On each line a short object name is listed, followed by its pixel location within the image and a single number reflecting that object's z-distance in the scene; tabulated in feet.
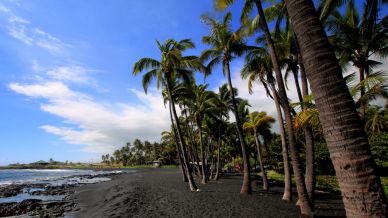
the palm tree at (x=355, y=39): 47.26
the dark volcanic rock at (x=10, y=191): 89.30
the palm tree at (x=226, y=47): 54.90
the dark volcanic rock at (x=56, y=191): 89.62
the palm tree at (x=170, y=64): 62.54
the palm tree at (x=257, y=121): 75.83
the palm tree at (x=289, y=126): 35.06
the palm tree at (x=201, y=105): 84.28
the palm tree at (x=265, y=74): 45.83
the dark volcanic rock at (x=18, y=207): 54.85
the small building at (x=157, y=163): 301.71
